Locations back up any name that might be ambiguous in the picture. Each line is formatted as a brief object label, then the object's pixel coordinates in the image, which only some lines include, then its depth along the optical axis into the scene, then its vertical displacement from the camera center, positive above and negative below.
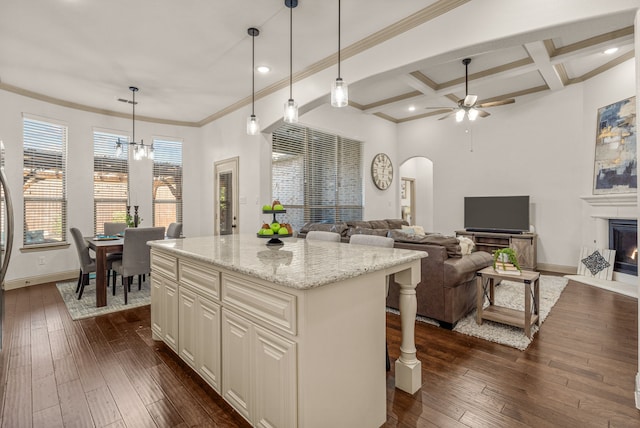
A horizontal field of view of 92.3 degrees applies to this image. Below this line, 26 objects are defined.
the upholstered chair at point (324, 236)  3.09 -0.26
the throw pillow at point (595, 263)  4.73 -0.81
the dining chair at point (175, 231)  4.89 -0.32
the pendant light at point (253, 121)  3.14 +0.92
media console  5.48 -0.61
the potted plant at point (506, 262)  3.00 -0.52
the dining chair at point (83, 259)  3.97 -0.64
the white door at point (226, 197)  5.55 +0.26
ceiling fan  4.45 +1.55
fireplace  4.47 -0.49
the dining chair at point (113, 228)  5.25 -0.30
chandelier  4.57 +0.93
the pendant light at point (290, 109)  2.68 +0.89
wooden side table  2.77 -0.98
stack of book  2.97 -0.57
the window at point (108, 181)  5.56 +0.55
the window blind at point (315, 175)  5.31 +0.68
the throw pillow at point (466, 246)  3.57 -0.42
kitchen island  1.38 -0.63
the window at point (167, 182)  6.25 +0.59
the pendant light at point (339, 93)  2.36 +0.91
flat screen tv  5.70 -0.06
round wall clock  6.93 +0.93
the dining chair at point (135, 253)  3.85 -0.54
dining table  3.76 -0.72
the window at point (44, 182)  4.80 +0.46
